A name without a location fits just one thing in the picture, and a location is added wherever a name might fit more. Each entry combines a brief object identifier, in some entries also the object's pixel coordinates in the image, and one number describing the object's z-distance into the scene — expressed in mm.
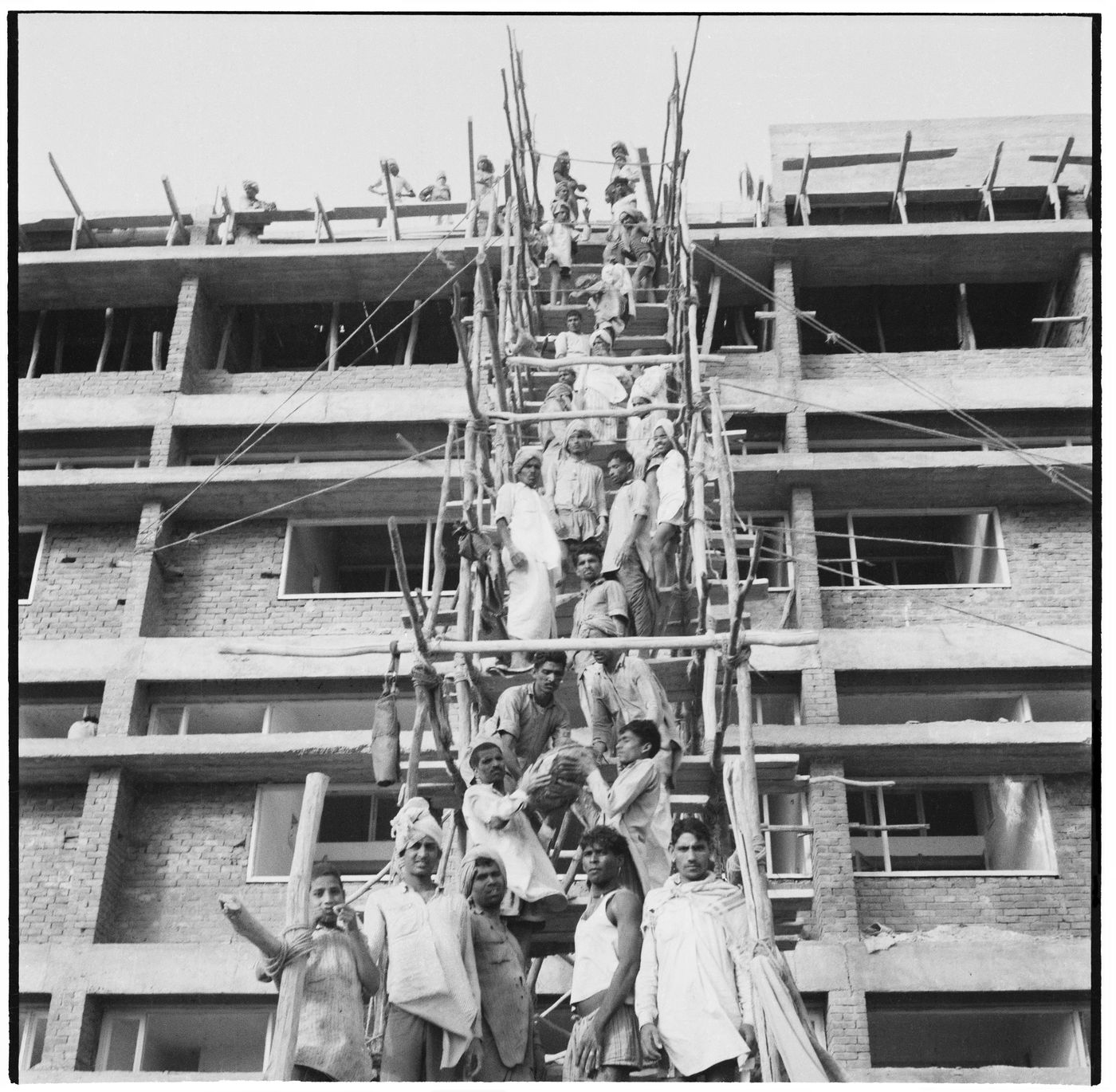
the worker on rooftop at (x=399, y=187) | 20594
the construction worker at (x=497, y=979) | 8406
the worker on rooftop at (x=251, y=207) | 19656
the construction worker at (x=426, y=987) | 8078
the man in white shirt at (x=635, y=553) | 12461
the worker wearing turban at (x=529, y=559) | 12156
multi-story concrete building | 13914
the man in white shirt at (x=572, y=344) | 15930
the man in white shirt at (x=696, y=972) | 7969
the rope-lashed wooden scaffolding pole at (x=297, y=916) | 7680
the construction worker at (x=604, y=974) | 8250
